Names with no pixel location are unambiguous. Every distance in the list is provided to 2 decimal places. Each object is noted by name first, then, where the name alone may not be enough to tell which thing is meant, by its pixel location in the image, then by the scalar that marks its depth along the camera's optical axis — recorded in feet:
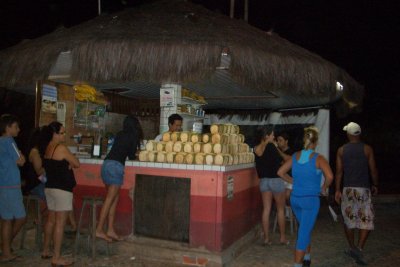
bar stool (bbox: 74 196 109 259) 16.38
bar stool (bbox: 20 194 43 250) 17.89
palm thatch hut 17.35
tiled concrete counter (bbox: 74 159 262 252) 16.22
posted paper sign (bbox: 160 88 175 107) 23.54
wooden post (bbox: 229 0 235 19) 26.55
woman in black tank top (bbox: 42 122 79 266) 14.80
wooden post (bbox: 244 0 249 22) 27.28
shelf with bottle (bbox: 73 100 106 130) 24.57
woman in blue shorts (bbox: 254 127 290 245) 19.31
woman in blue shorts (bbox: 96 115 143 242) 17.06
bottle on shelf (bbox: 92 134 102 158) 19.76
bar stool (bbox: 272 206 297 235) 22.36
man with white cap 17.22
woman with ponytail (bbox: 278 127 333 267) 14.02
